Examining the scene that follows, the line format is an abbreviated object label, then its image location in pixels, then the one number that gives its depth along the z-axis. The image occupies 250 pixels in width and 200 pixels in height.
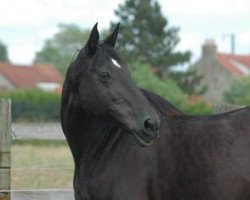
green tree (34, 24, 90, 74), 98.10
